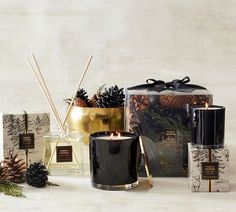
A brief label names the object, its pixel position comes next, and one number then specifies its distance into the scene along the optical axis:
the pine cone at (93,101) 2.17
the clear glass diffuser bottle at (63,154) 1.95
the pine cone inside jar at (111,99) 2.13
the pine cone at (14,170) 1.89
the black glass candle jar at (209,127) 1.82
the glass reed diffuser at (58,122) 1.95
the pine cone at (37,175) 1.85
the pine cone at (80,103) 2.16
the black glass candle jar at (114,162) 1.80
